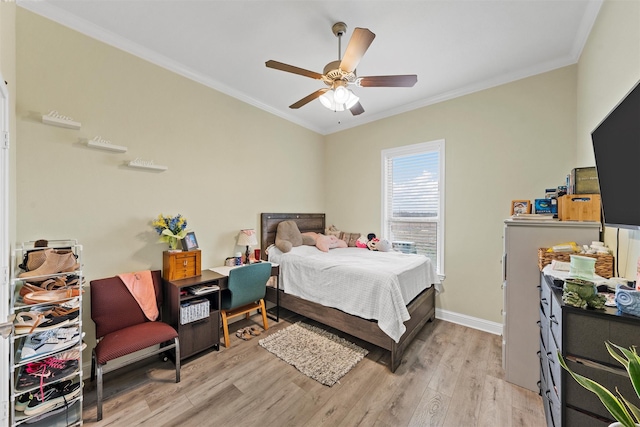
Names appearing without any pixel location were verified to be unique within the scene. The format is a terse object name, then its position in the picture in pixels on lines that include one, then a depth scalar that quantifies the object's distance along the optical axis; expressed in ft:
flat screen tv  3.40
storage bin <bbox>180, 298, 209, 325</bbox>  7.21
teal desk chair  8.27
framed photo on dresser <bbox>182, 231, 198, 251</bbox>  8.28
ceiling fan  5.87
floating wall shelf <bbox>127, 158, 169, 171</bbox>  7.50
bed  7.21
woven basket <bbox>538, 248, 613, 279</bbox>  4.92
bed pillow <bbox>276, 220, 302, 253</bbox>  11.10
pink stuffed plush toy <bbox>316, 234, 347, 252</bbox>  11.81
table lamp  9.98
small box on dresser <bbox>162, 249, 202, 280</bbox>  7.80
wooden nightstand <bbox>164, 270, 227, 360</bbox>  7.25
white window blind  10.95
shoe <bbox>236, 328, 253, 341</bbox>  8.79
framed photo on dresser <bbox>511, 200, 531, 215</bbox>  7.38
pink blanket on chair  6.98
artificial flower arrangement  7.75
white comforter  7.22
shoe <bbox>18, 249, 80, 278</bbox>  5.23
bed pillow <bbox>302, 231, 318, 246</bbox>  12.46
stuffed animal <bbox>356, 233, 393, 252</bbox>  11.56
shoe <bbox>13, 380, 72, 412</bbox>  4.68
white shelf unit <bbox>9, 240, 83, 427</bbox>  4.69
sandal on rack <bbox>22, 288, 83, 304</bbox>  4.89
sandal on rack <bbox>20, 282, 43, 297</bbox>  5.04
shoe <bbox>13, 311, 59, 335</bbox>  4.64
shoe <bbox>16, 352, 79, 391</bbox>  4.76
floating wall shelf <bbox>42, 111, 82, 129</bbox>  6.10
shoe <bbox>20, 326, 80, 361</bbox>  4.82
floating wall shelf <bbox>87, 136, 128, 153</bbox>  6.77
